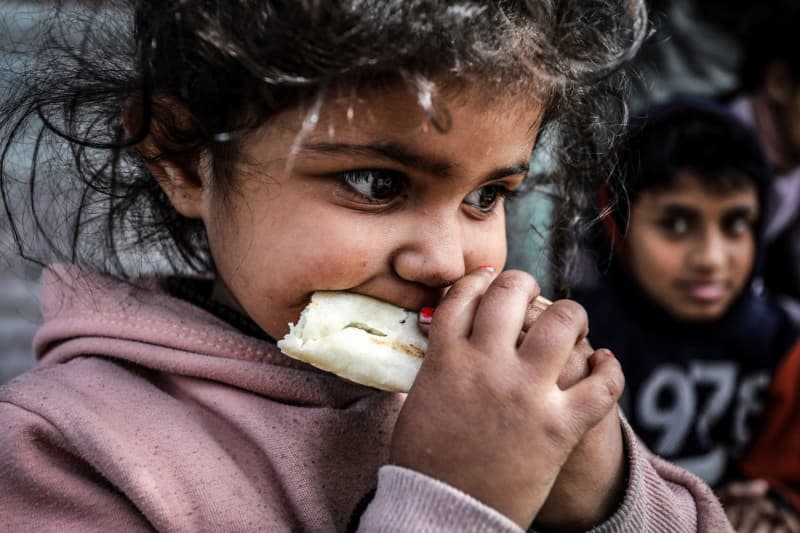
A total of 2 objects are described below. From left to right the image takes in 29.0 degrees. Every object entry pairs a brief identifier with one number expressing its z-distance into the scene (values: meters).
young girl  0.57
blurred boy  1.05
